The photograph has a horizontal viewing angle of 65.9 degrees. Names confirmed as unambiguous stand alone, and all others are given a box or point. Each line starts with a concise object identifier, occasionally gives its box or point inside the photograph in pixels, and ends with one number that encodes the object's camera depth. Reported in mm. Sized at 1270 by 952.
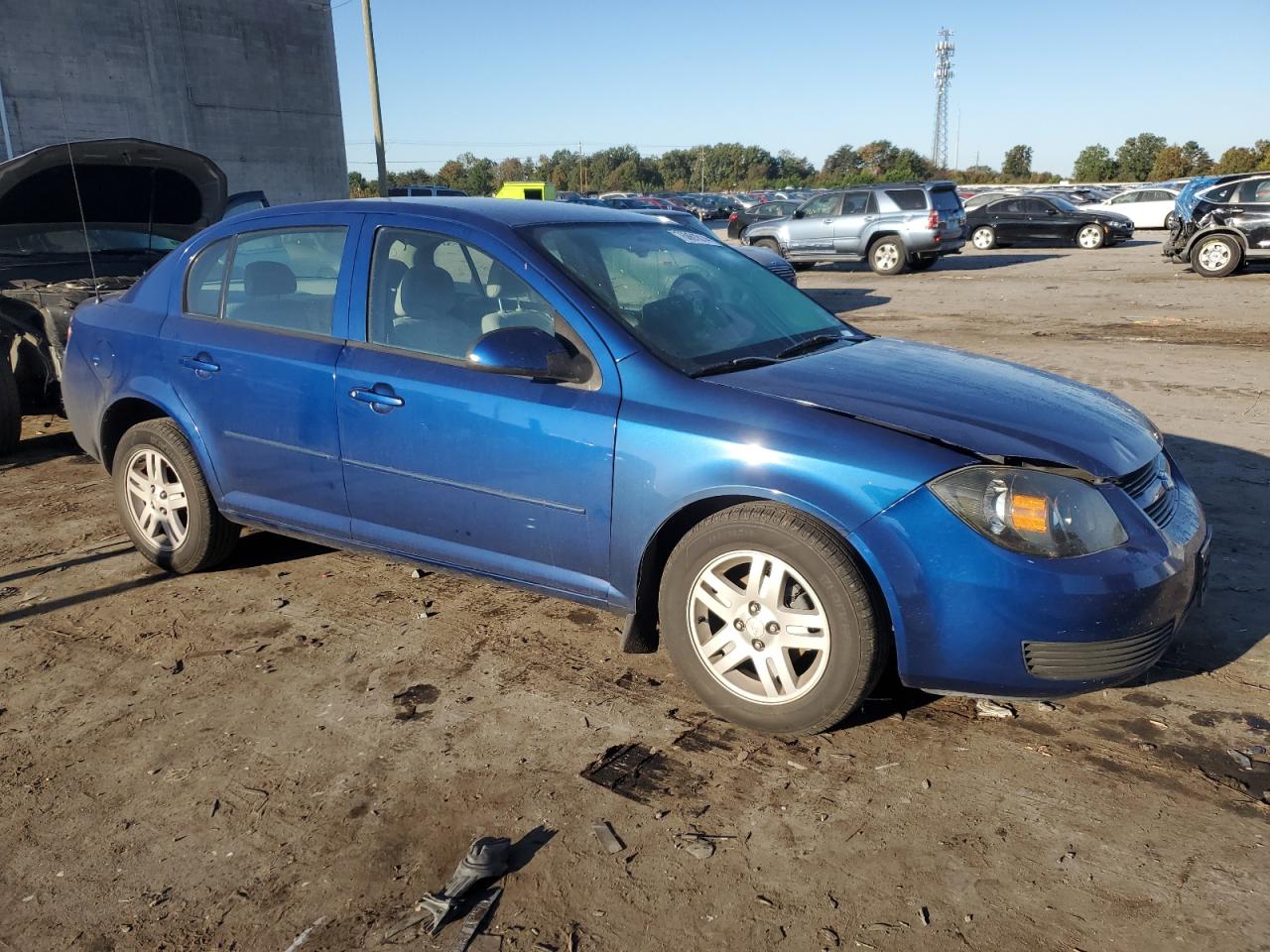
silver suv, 19828
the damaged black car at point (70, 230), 6680
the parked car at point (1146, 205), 32562
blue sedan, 2883
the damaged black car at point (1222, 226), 15898
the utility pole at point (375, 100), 23125
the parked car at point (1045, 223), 25562
